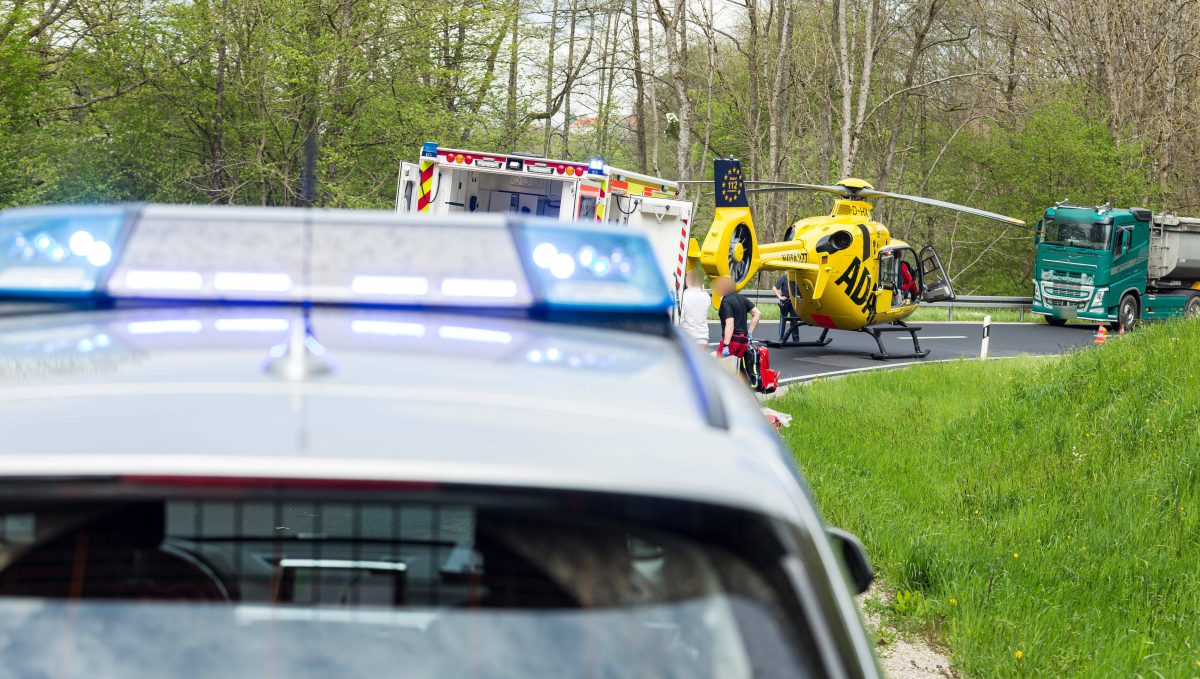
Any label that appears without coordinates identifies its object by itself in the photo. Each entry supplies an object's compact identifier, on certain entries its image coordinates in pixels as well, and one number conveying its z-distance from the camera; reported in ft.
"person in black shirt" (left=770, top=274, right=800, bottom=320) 74.90
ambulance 55.26
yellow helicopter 70.95
